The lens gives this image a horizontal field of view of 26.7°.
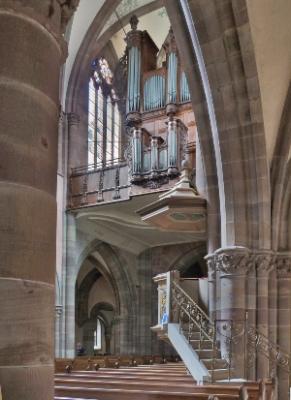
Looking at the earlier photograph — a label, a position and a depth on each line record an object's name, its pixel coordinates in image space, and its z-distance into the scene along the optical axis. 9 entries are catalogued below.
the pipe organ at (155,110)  18.91
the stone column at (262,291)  11.42
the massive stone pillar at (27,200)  3.25
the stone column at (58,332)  19.59
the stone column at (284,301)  12.05
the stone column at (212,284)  11.55
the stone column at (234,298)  10.80
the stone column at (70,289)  19.86
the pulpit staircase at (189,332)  10.02
